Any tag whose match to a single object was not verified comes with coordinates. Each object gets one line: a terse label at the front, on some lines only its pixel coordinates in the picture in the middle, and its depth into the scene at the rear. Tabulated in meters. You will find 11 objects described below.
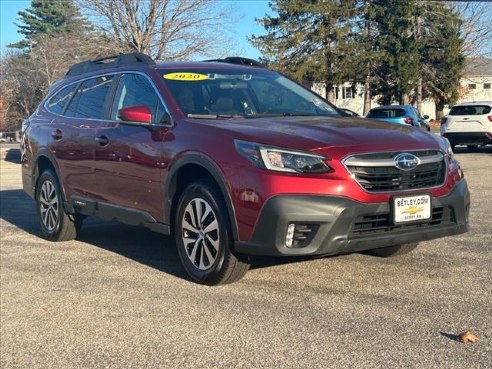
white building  65.43
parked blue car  19.83
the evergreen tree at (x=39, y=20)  65.44
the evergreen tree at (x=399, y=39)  46.94
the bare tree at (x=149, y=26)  26.42
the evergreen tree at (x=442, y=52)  48.53
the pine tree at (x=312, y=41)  46.09
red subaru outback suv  4.21
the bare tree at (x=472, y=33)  58.84
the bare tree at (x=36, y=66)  27.44
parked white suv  17.91
